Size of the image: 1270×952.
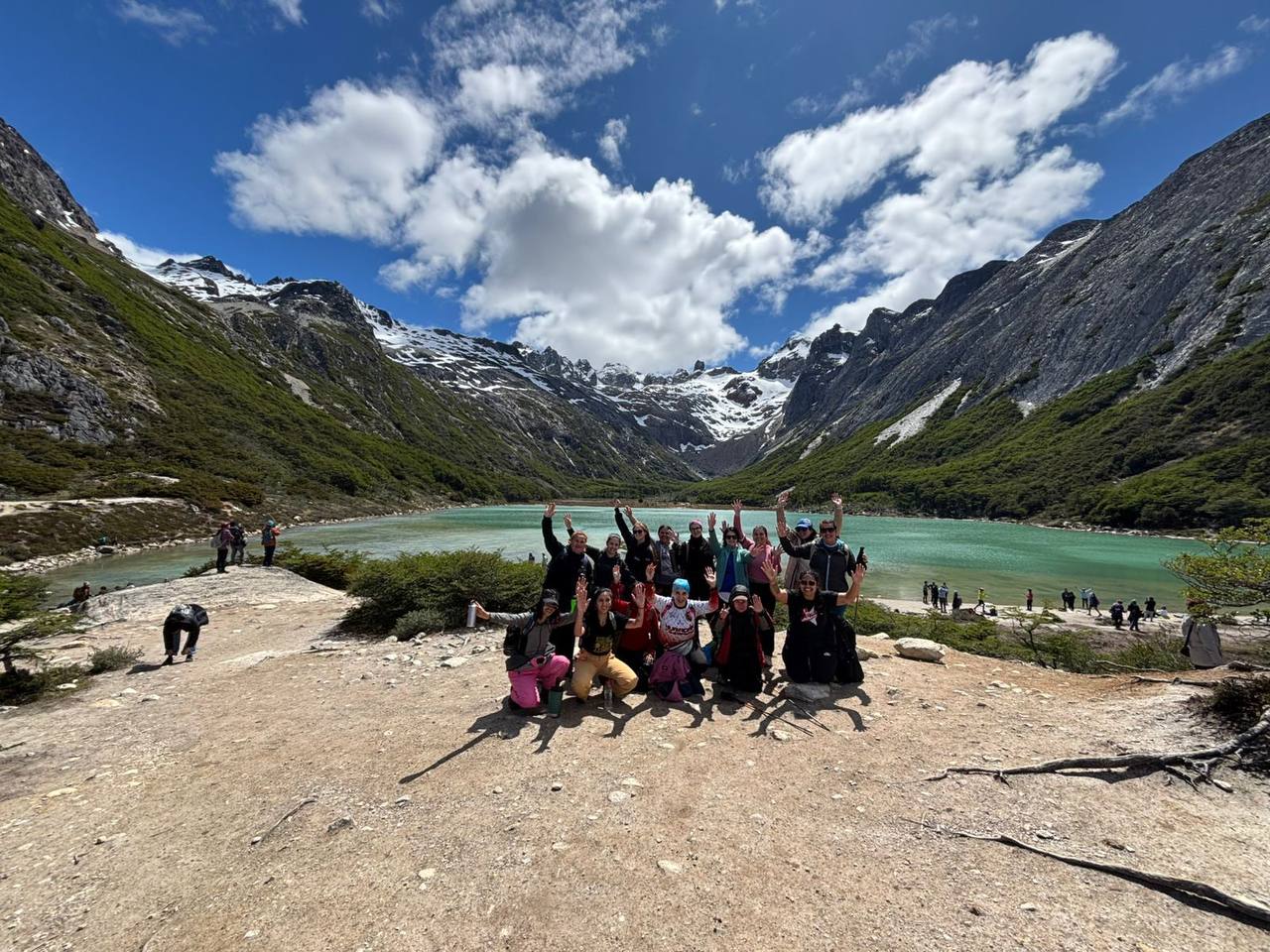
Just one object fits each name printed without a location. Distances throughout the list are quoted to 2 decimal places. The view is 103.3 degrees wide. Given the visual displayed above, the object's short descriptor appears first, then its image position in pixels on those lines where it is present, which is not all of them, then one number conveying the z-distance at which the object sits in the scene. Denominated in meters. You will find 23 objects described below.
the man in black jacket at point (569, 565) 8.68
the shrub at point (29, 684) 8.40
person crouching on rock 11.01
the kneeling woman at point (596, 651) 7.91
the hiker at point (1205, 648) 10.52
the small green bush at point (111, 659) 10.38
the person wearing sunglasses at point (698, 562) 10.16
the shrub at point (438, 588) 13.77
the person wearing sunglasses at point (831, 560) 9.03
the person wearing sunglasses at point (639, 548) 10.12
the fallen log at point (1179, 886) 3.55
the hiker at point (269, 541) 22.77
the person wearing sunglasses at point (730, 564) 9.79
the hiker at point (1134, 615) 24.98
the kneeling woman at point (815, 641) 8.72
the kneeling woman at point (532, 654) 7.68
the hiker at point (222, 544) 21.41
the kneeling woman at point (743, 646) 8.41
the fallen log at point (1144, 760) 5.48
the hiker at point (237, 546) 22.55
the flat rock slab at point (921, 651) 10.91
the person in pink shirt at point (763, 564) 9.32
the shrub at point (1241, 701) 6.09
